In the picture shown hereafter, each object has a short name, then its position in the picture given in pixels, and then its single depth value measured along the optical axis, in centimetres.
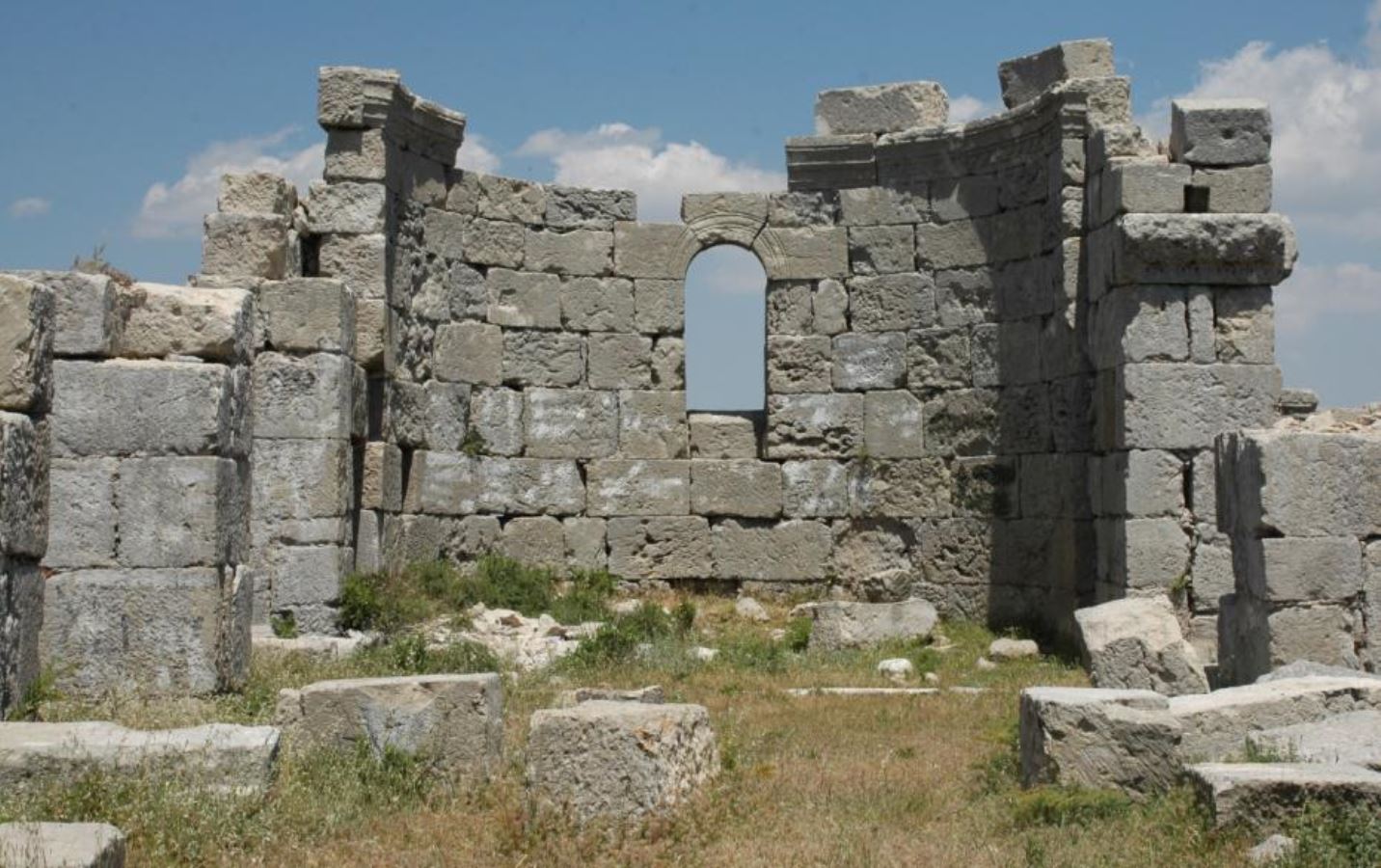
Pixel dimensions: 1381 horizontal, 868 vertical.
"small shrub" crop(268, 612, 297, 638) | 1333
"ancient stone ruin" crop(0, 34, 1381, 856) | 958
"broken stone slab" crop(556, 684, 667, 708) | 905
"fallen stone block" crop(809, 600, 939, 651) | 1423
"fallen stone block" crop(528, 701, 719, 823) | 675
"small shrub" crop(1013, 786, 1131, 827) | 699
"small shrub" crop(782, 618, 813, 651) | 1438
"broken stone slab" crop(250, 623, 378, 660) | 1173
